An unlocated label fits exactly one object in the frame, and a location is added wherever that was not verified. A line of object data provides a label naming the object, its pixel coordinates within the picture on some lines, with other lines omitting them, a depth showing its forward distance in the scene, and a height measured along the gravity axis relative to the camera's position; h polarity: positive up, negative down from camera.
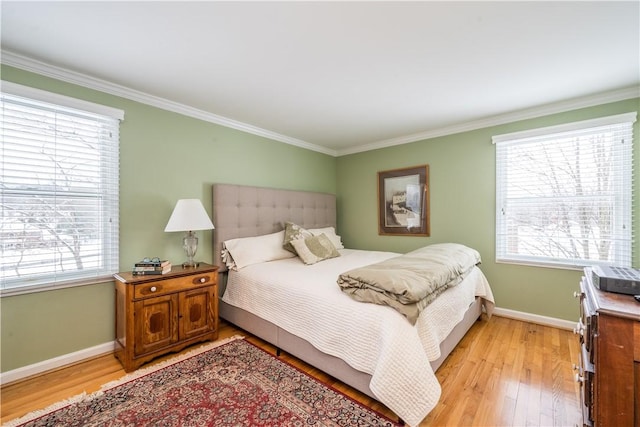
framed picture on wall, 3.49 +0.16
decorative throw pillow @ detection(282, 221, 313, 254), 3.06 -0.27
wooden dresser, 0.86 -0.52
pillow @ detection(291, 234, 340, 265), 2.82 -0.42
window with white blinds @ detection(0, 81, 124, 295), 1.83 +0.17
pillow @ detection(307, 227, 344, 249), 3.69 -0.32
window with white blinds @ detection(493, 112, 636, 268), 2.37 +0.20
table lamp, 2.27 -0.08
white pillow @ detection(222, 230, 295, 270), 2.72 -0.43
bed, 1.38 -0.75
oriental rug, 1.46 -1.20
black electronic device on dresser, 1.06 -0.29
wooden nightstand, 1.94 -0.84
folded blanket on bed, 1.51 -0.45
